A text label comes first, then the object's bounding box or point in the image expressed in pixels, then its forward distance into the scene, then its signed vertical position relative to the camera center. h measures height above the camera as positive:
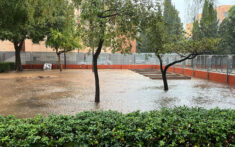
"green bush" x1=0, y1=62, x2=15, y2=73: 25.89 -0.60
